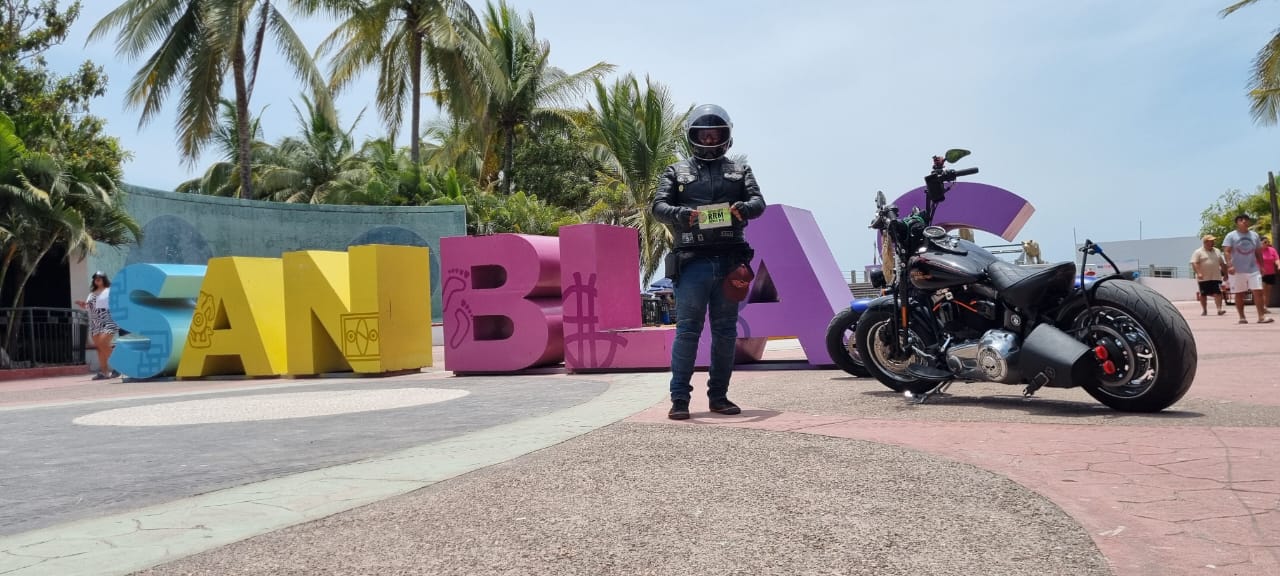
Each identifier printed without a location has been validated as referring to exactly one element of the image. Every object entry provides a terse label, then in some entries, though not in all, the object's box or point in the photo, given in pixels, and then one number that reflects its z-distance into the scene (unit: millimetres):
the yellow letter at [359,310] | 12117
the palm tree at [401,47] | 27625
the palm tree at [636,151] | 32750
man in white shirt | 13828
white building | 69875
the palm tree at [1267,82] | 23078
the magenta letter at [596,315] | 10531
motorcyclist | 5797
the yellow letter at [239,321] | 13102
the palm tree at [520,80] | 34688
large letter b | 11234
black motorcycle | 5137
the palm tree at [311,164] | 36312
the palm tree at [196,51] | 23078
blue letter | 14109
